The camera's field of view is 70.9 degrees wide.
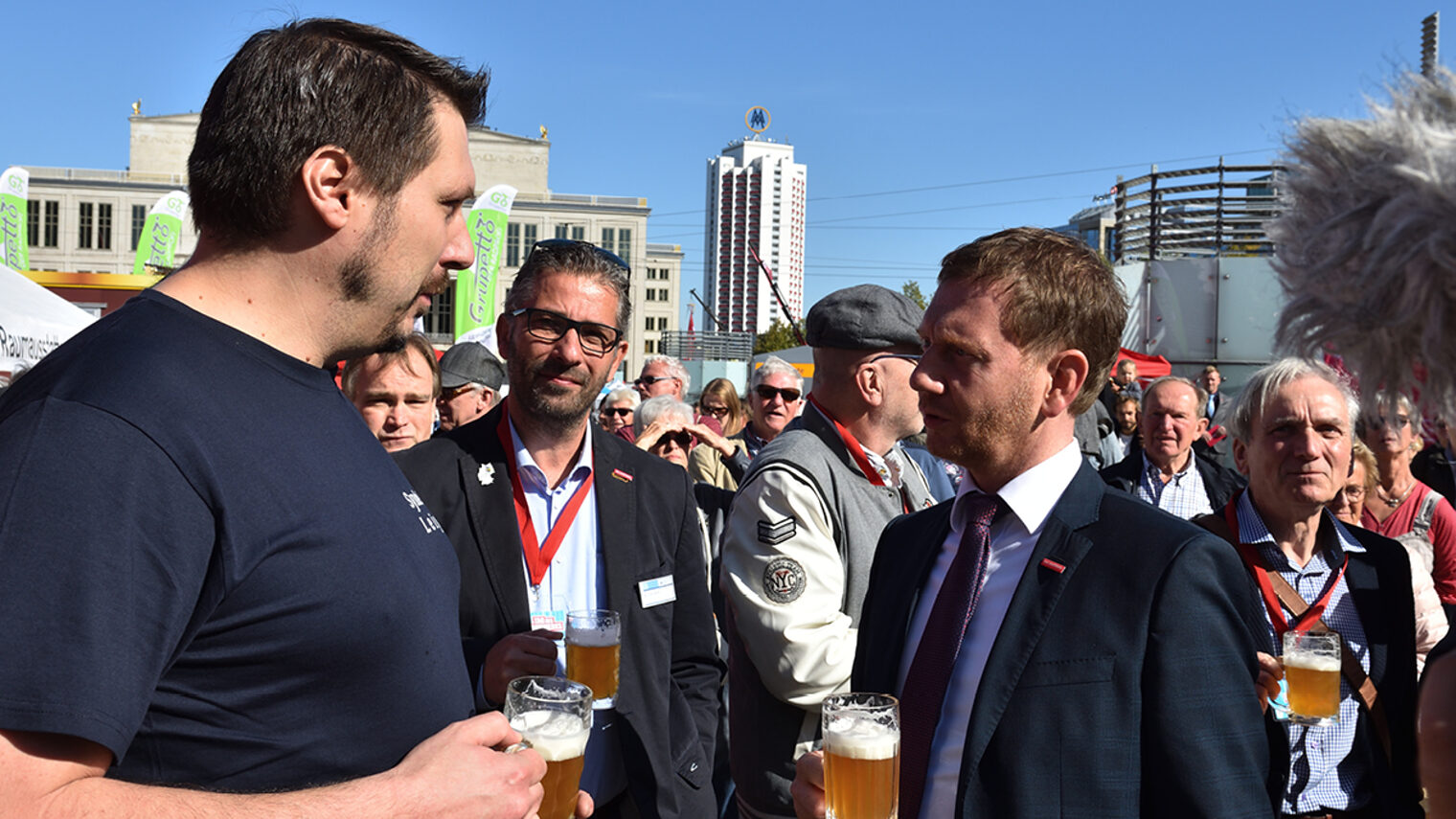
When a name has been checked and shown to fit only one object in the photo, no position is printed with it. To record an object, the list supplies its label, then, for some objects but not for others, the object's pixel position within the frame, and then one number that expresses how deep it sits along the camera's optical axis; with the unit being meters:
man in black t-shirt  1.25
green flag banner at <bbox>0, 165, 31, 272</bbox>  28.92
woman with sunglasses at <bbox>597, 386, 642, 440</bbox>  9.14
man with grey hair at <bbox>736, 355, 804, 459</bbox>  7.61
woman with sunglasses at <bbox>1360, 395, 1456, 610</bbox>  4.86
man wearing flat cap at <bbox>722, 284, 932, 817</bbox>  3.08
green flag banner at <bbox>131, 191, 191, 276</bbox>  31.67
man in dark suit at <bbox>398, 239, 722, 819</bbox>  3.02
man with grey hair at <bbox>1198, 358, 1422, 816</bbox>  3.10
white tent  5.94
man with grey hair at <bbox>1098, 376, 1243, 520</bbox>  6.66
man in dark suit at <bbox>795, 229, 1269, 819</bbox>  1.84
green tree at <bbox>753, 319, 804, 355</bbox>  82.50
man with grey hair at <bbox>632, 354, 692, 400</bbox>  9.41
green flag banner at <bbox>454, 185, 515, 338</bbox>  25.52
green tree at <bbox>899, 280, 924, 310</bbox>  59.23
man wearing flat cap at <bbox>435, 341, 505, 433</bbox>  6.11
